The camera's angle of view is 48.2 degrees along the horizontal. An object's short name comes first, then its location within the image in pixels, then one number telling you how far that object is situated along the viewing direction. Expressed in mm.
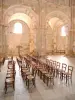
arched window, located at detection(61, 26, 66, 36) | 16610
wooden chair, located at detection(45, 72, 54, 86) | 4368
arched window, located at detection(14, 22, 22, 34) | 15164
